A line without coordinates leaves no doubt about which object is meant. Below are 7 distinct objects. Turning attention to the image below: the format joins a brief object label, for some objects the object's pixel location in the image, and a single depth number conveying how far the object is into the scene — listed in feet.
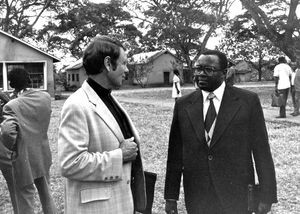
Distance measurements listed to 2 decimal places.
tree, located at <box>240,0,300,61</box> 77.23
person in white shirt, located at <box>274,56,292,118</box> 41.29
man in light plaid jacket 7.89
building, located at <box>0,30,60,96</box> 94.27
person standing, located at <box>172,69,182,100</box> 61.23
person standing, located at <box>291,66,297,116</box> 43.60
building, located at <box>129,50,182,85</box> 156.29
